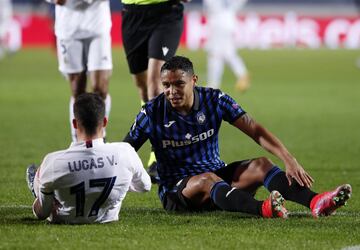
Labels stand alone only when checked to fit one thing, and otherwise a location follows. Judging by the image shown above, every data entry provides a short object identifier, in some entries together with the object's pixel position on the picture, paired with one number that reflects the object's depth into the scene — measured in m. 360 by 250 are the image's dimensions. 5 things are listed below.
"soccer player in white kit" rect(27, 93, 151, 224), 11.41
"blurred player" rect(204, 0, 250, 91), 37.49
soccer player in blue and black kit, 12.44
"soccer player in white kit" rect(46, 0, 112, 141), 18.73
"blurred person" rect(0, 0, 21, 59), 54.96
